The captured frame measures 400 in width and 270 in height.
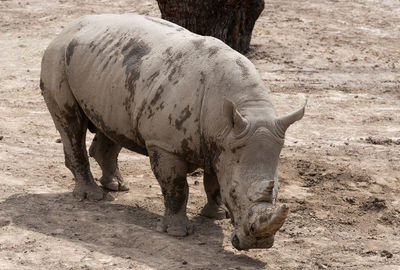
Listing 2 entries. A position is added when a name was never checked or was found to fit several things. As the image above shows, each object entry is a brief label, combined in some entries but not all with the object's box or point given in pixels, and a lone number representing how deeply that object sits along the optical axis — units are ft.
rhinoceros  40.24
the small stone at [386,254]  44.13
